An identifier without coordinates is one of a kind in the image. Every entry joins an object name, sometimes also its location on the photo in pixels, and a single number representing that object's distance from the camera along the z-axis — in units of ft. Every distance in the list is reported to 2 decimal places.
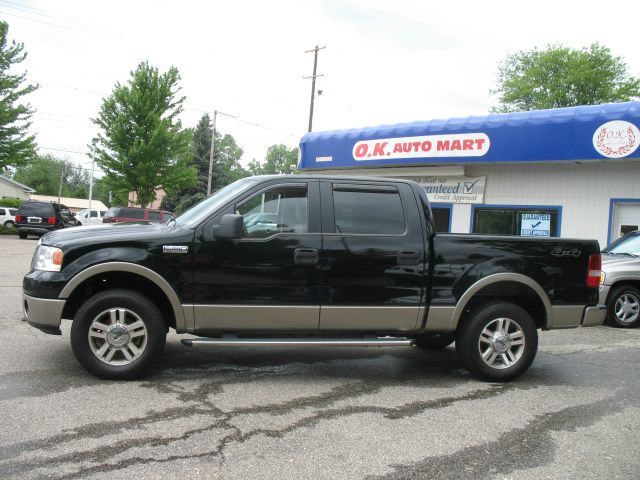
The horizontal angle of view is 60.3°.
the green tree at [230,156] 337.11
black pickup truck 15.99
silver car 29.17
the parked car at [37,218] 78.84
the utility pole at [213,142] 141.18
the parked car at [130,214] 79.92
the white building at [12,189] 208.25
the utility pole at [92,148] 104.60
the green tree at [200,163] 180.24
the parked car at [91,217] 122.42
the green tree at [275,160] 391.04
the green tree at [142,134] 100.32
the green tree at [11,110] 85.97
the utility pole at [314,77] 106.22
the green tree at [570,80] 137.18
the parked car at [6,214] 122.11
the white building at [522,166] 42.09
